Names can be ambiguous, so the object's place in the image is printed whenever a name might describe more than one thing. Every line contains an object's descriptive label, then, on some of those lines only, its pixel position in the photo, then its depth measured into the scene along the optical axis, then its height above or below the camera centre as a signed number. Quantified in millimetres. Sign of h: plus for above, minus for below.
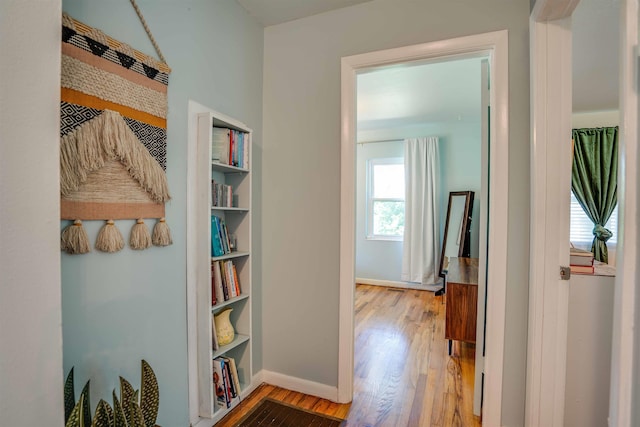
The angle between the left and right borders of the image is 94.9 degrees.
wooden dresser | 2295 -791
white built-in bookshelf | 1541 -278
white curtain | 4449 -62
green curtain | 3389 +433
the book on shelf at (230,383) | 1666 -1007
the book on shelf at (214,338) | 1626 -730
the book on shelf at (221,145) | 1684 +357
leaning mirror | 4212 -192
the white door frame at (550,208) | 1406 +11
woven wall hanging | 1035 +265
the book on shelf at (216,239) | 1639 -181
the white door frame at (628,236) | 616 -54
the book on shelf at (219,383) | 1625 -975
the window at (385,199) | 4840 +162
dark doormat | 1689 -1243
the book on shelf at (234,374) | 1687 -963
